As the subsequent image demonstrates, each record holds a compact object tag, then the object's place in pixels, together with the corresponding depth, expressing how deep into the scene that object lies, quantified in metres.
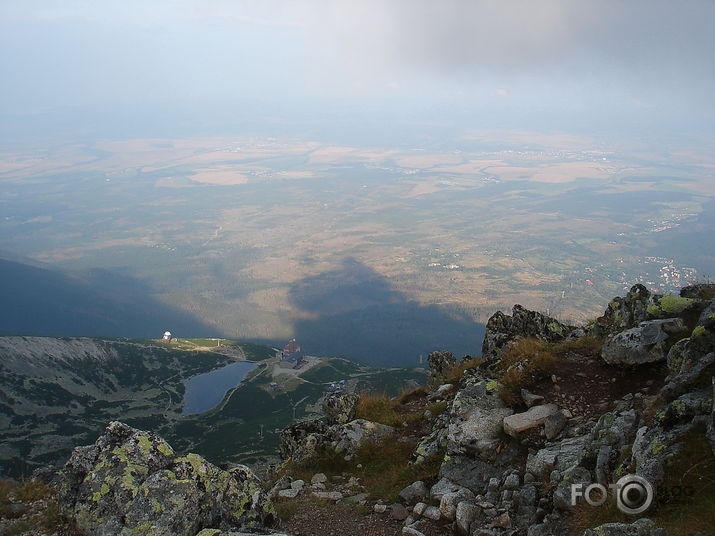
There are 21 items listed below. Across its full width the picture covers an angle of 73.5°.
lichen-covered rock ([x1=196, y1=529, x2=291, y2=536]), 8.21
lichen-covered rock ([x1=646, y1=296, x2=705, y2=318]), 13.79
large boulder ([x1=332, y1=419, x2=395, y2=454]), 14.20
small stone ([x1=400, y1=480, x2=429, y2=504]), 10.69
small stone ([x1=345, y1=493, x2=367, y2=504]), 11.16
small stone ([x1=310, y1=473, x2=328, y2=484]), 12.91
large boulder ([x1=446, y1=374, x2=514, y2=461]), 11.43
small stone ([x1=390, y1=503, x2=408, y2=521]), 10.08
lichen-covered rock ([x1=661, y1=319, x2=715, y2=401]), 9.04
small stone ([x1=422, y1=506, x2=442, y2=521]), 9.68
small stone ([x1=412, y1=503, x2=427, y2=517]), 9.94
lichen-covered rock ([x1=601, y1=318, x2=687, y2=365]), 12.12
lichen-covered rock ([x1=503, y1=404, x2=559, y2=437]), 11.23
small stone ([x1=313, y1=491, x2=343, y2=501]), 11.52
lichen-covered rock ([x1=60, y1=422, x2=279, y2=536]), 9.04
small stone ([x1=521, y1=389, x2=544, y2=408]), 12.11
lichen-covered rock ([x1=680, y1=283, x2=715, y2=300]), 14.75
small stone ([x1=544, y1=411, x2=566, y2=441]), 10.84
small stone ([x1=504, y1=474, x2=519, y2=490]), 9.52
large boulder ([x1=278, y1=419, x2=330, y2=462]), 14.89
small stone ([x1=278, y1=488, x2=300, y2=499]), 12.08
